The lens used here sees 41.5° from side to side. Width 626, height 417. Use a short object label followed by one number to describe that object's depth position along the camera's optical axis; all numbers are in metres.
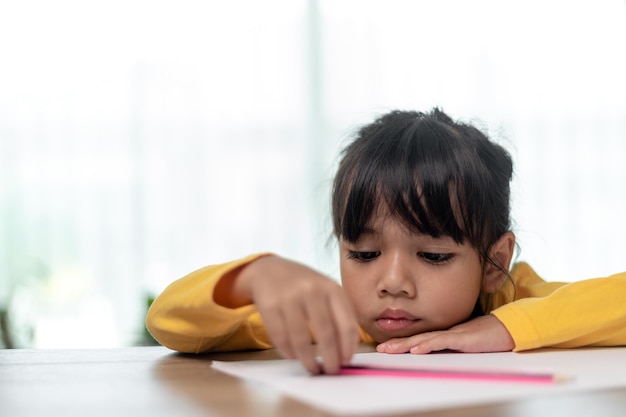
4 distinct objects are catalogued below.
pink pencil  0.57
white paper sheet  0.48
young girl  0.90
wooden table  0.54
